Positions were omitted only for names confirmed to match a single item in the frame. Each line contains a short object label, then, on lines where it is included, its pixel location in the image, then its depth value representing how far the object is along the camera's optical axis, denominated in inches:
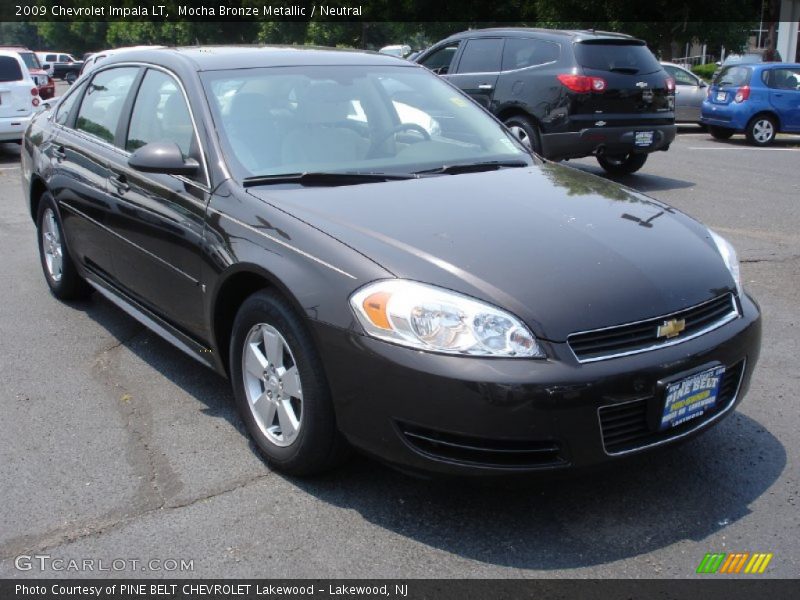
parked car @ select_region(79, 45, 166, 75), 639.9
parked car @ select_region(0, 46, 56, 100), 695.6
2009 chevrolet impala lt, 121.0
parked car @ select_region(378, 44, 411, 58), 740.5
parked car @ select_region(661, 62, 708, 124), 739.4
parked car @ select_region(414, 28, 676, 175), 412.5
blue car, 621.6
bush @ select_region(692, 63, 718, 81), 1274.6
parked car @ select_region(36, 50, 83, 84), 1552.3
